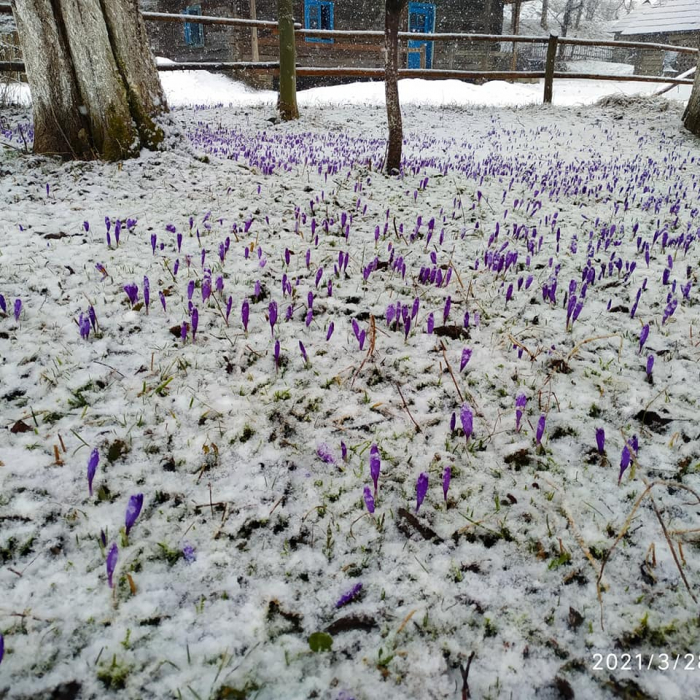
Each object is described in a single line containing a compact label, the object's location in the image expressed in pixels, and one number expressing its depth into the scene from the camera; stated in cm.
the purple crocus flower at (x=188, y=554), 152
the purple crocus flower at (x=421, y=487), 162
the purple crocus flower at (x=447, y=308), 277
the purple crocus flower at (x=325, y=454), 195
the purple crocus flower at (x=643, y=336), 256
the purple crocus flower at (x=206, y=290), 297
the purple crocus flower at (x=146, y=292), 274
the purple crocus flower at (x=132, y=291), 276
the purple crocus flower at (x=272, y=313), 264
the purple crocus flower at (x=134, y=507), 146
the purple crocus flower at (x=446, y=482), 166
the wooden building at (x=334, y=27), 2394
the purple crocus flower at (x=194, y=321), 254
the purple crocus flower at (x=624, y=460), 175
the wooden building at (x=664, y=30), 3591
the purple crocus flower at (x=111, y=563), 137
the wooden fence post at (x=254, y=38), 2072
